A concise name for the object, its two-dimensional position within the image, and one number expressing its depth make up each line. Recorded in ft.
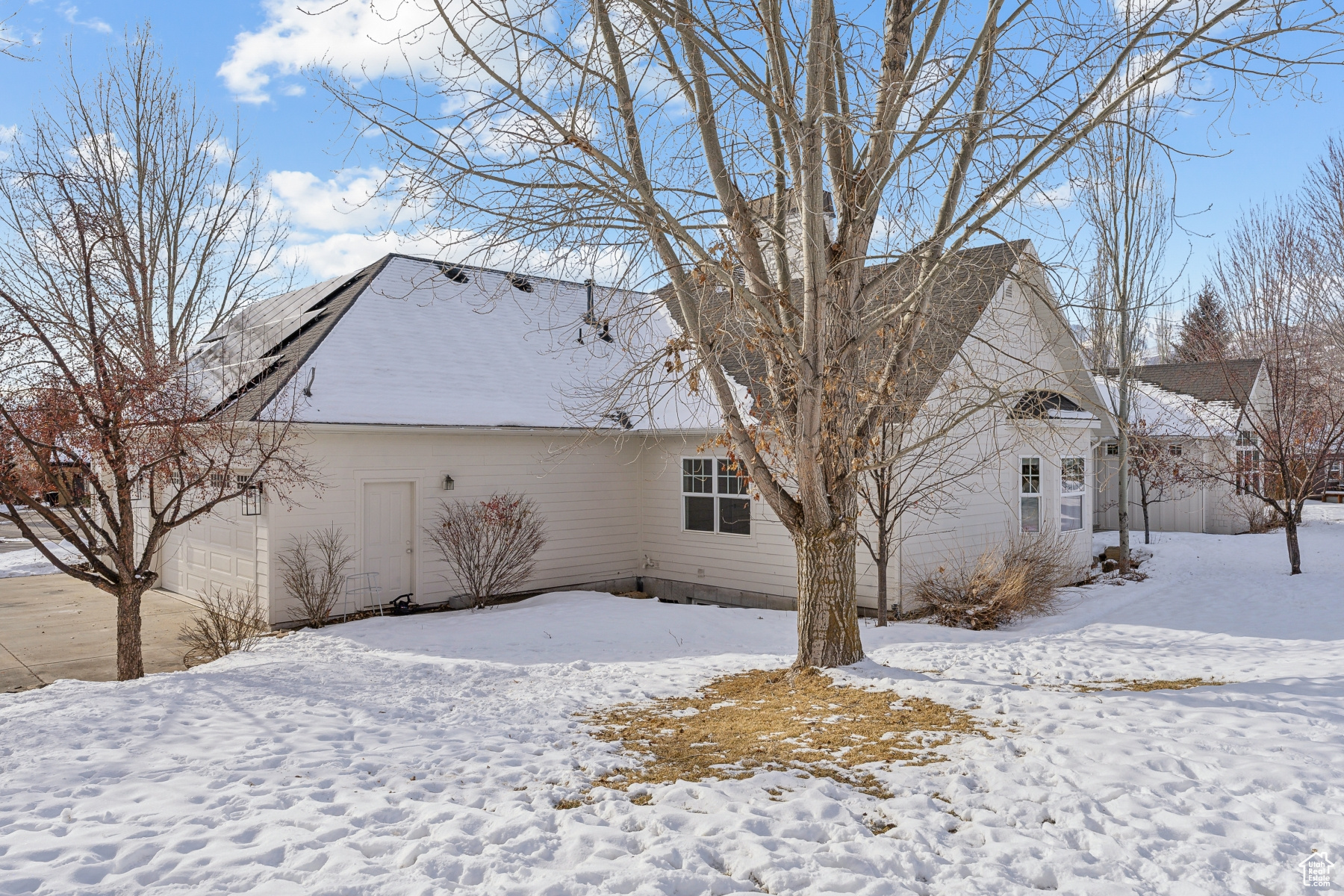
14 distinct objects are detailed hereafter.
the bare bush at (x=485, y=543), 40.55
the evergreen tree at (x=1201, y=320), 98.32
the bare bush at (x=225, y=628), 31.30
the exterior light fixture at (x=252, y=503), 36.60
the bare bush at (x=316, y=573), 36.37
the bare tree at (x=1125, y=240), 52.24
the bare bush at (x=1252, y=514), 73.00
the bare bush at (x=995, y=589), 36.42
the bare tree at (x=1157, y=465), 65.62
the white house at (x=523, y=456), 38.60
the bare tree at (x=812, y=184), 19.02
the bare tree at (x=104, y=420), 25.49
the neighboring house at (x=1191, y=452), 71.31
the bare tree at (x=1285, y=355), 47.91
